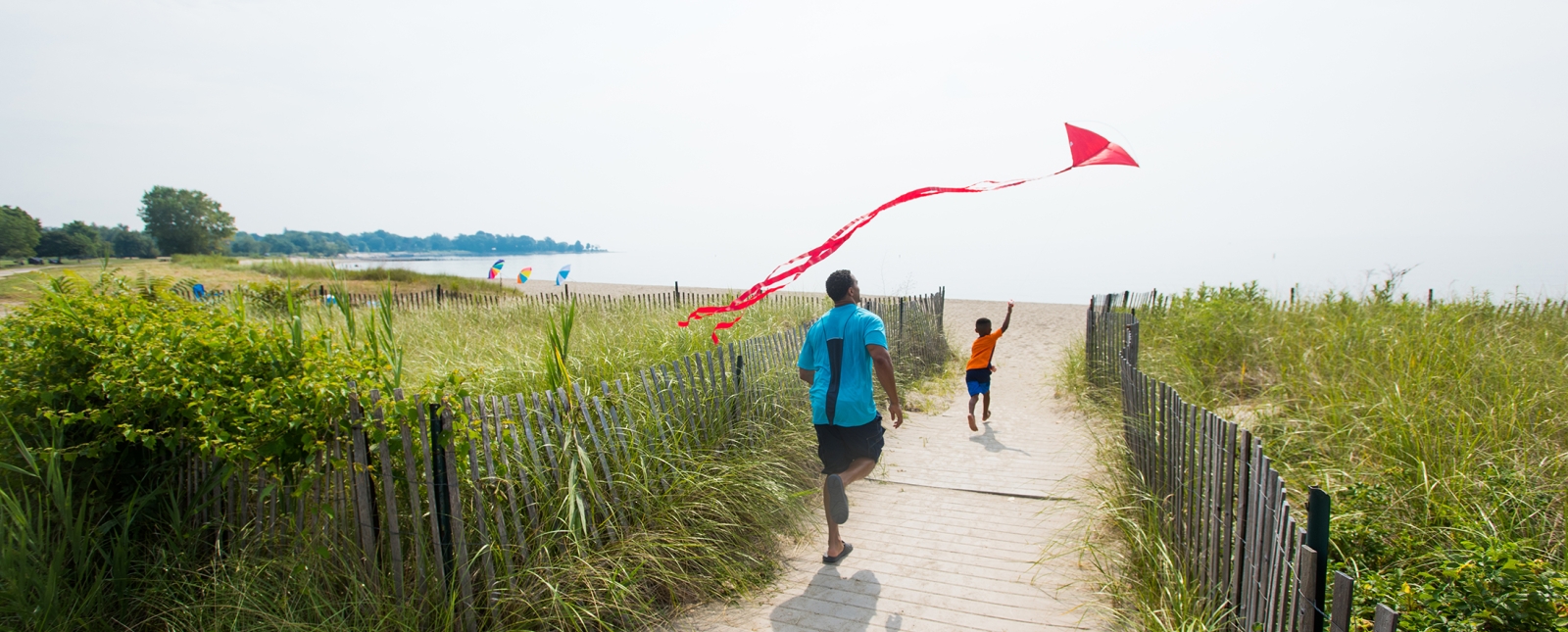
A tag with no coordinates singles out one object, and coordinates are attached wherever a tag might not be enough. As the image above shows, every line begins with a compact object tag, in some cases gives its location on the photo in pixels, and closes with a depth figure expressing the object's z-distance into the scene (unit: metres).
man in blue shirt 4.35
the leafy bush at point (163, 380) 3.08
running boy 8.06
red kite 4.36
